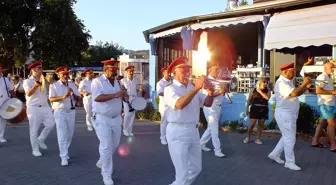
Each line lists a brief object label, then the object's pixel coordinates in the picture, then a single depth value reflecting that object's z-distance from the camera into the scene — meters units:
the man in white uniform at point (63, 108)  6.79
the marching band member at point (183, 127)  4.34
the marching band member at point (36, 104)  7.24
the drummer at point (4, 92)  8.92
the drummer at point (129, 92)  10.20
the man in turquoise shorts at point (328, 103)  7.82
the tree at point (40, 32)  30.11
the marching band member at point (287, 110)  6.30
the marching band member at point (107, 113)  5.48
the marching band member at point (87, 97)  11.57
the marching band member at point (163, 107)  8.86
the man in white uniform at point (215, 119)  7.41
